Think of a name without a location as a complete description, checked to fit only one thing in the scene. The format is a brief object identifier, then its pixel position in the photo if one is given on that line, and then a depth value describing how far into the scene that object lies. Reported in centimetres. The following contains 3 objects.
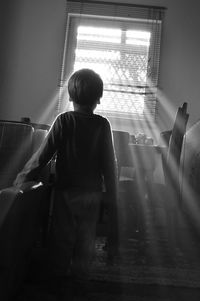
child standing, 138
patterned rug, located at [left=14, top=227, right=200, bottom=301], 131
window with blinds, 386
